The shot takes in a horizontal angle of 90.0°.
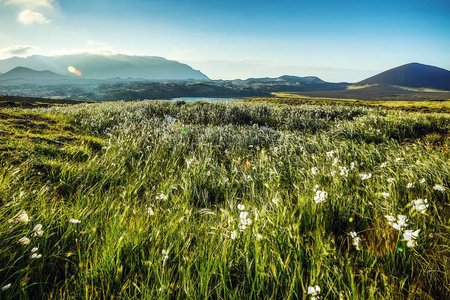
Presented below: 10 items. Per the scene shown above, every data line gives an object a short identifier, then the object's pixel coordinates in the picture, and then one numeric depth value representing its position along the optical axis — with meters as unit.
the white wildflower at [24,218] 2.02
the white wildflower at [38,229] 2.02
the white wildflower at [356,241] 2.33
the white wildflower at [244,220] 2.45
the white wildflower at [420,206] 2.38
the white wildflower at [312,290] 1.62
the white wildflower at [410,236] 2.05
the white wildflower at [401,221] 2.22
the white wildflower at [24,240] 1.90
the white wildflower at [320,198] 2.86
